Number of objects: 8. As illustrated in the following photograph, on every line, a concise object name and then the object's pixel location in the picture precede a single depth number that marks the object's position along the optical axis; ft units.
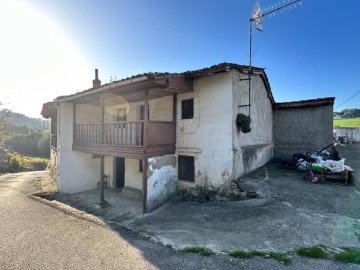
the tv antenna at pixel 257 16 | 33.62
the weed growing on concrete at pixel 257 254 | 16.58
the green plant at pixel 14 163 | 92.03
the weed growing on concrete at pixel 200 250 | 18.26
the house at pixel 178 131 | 31.27
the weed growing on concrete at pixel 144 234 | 23.18
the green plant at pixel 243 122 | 31.25
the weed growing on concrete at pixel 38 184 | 52.48
